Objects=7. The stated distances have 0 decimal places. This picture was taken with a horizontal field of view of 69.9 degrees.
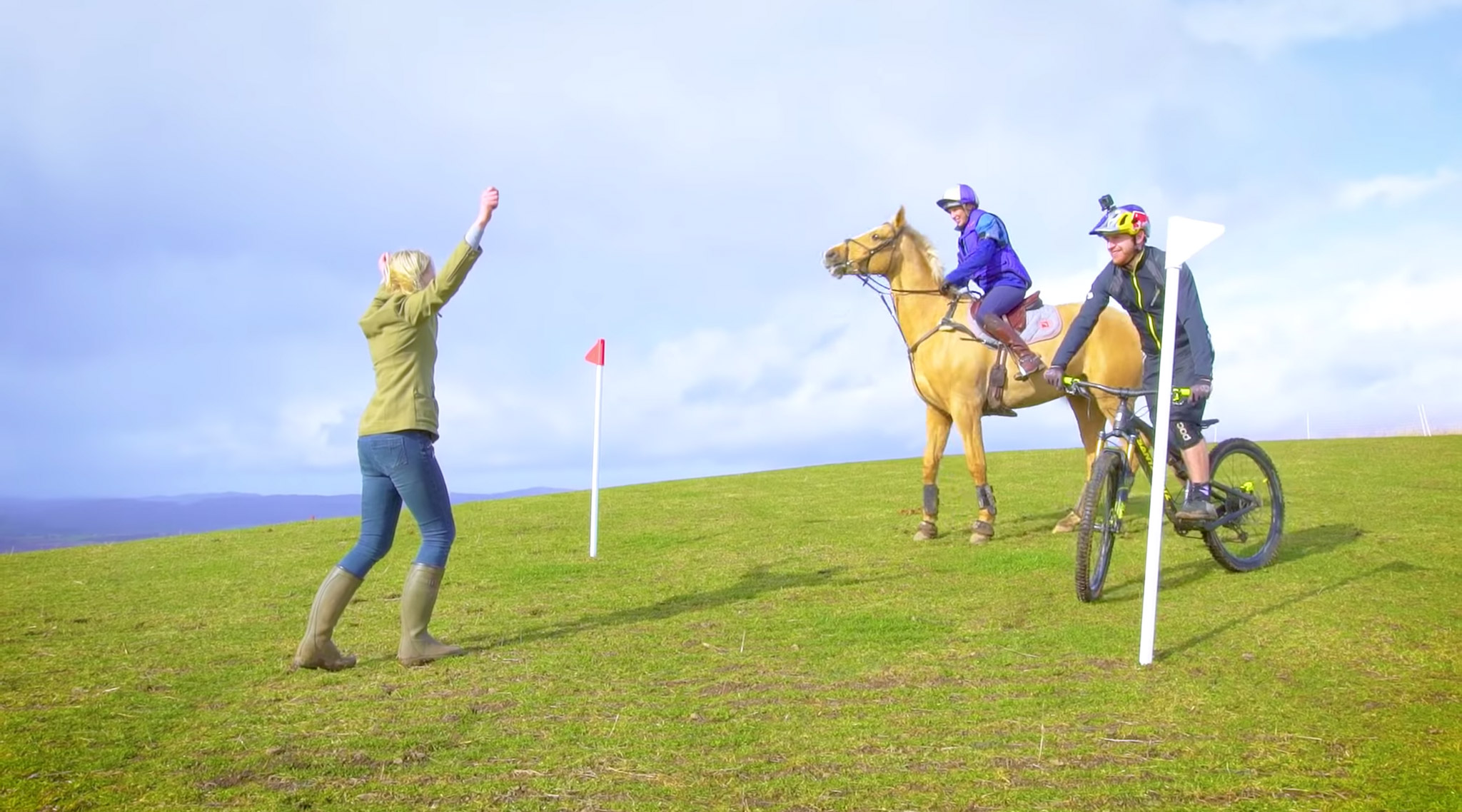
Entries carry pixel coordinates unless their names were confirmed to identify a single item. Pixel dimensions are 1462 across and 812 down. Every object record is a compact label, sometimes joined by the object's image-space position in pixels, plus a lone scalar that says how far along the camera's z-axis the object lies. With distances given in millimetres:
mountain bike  7141
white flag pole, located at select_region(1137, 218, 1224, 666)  5711
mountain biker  7184
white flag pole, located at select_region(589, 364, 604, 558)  10367
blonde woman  5949
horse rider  10266
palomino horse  10305
